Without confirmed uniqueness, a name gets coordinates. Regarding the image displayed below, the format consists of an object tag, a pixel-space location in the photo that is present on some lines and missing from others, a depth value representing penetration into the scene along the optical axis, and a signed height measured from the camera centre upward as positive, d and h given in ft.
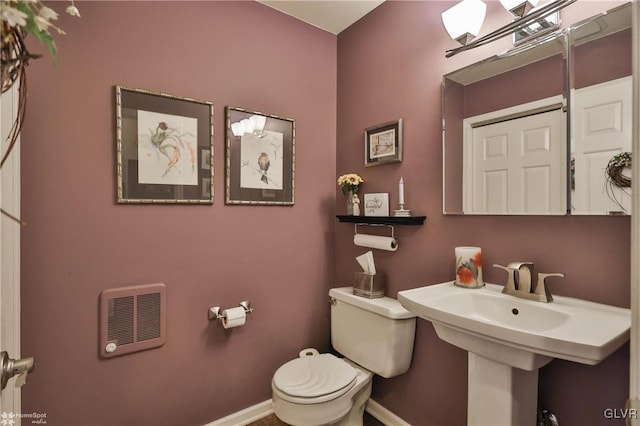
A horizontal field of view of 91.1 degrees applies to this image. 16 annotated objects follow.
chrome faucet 3.86 -0.93
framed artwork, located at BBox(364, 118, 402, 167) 5.86 +1.33
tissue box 5.91 -1.40
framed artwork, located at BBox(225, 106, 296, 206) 5.90 +1.06
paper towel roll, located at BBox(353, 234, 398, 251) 5.72 -0.58
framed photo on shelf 6.12 +0.15
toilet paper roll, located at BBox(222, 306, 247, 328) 5.52 -1.88
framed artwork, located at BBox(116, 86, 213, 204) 4.88 +1.05
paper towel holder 5.94 -0.28
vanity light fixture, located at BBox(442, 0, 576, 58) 3.68 +2.39
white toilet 4.79 -2.77
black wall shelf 5.34 -0.15
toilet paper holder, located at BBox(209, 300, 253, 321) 5.60 -1.82
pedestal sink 2.83 -1.25
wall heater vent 4.73 -1.69
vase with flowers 6.45 +0.54
